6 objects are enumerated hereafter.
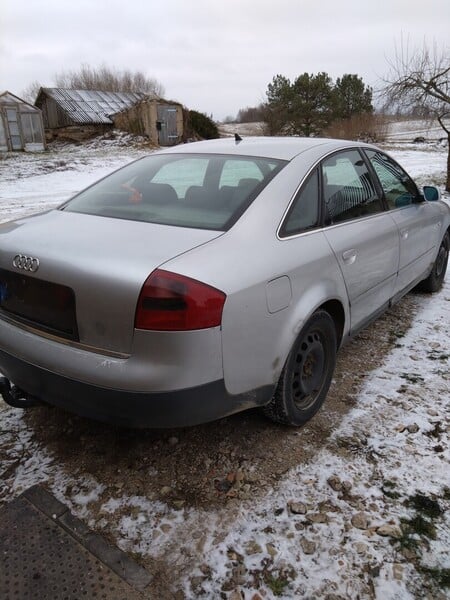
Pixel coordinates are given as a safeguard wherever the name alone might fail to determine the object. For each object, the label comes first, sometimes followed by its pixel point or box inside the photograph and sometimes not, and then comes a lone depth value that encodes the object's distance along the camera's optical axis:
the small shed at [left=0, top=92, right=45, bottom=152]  23.20
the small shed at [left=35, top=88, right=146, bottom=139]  29.72
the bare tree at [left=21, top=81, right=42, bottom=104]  51.44
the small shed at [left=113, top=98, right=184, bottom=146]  28.36
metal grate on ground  1.72
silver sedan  1.81
